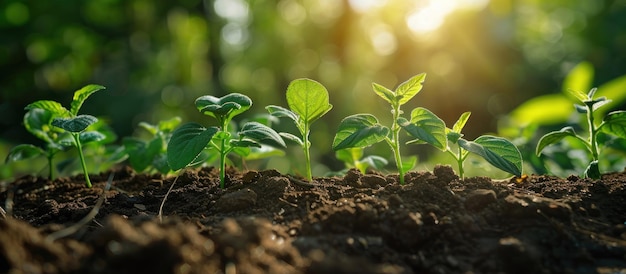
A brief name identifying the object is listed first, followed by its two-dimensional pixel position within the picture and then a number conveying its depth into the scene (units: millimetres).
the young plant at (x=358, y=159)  677
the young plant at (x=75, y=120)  578
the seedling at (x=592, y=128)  605
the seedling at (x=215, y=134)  555
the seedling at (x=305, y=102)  588
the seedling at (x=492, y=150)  555
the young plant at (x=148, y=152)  706
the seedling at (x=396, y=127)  548
